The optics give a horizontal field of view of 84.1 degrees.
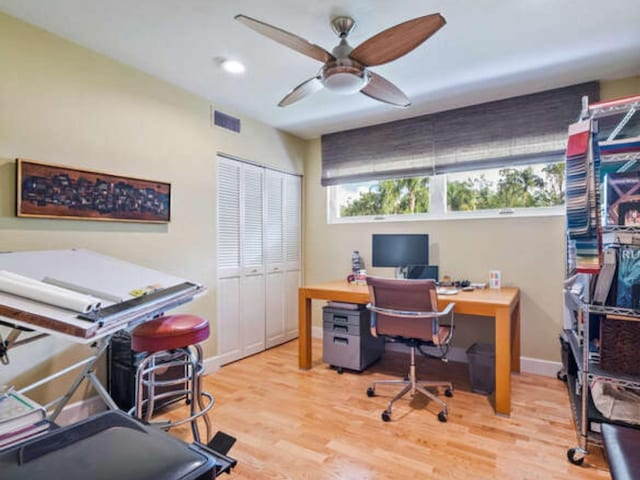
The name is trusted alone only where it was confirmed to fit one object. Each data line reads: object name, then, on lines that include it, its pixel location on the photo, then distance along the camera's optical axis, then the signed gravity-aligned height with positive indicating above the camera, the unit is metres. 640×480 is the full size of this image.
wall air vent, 3.19 +1.11
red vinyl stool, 1.71 -0.50
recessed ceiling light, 2.47 +1.24
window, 3.07 +0.44
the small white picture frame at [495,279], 3.05 -0.35
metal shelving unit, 1.79 -0.70
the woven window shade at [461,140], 2.87 +0.94
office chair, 2.32 -0.53
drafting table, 1.00 -0.21
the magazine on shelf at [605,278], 1.87 -0.21
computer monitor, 3.29 -0.10
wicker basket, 1.84 -0.56
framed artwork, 2.03 +0.31
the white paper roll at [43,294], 1.04 -0.15
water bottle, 3.75 -0.24
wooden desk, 2.30 -0.50
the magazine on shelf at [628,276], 1.83 -0.20
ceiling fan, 1.63 +0.97
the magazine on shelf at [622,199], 1.82 +0.21
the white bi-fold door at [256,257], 3.31 -0.17
